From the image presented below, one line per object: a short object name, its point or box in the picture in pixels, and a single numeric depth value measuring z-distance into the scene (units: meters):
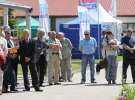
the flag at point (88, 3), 33.94
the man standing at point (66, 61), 21.31
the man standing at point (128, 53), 19.78
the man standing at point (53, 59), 19.69
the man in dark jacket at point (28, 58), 17.39
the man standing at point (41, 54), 18.58
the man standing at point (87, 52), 20.30
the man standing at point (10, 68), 17.34
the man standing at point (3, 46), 16.45
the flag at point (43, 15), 26.50
